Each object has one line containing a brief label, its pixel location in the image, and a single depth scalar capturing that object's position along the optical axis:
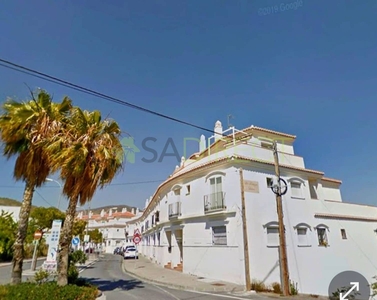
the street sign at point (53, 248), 13.66
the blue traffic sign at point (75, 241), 20.89
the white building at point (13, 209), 45.94
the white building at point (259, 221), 15.75
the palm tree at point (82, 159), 9.36
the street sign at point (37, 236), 19.31
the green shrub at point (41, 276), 9.23
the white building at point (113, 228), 78.19
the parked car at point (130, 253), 36.72
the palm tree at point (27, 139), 9.83
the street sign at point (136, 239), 21.20
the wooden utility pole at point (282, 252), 12.22
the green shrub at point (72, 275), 10.34
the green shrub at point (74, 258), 12.07
